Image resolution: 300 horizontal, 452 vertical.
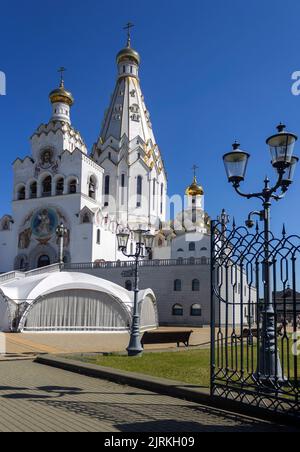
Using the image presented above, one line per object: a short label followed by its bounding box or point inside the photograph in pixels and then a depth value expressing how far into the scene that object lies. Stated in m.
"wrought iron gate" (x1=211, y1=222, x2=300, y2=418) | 6.53
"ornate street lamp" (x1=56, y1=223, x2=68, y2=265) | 40.56
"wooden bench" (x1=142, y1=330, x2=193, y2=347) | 17.80
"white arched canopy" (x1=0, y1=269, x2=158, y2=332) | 26.50
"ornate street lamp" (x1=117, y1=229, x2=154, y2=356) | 15.09
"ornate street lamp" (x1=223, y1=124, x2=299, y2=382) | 7.81
